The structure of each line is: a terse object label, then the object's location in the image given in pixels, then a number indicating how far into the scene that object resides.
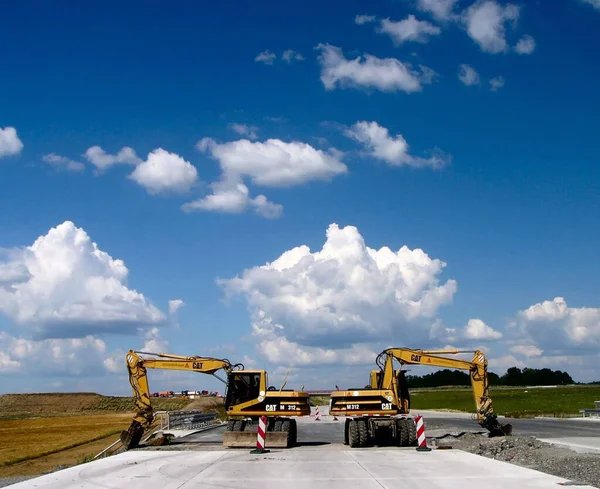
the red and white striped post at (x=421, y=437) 24.19
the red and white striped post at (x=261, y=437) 24.17
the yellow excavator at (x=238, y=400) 26.48
